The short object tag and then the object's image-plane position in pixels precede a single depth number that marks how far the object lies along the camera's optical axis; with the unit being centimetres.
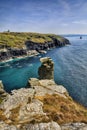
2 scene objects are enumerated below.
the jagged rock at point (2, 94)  2880
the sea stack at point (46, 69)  4272
